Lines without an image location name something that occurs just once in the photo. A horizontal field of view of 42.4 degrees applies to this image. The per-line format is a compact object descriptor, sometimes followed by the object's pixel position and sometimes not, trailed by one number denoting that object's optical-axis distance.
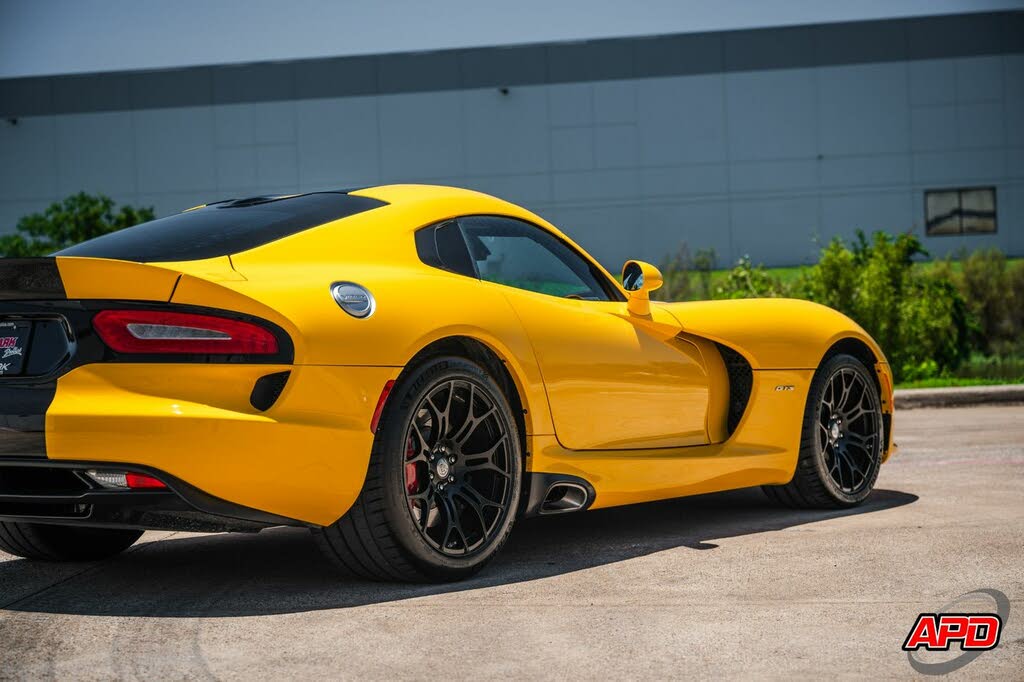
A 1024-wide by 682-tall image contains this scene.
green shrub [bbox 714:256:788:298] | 16.17
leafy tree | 23.92
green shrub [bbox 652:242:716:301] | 18.28
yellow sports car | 3.96
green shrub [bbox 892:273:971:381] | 15.14
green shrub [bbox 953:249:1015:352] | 18.34
